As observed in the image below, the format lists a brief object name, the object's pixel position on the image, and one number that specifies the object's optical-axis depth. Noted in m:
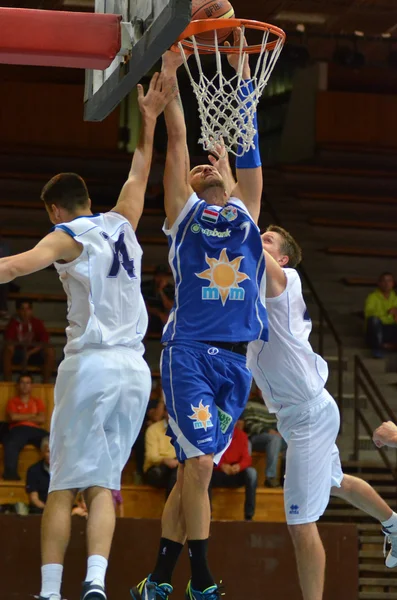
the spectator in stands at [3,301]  15.79
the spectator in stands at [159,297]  15.45
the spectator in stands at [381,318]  17.08
